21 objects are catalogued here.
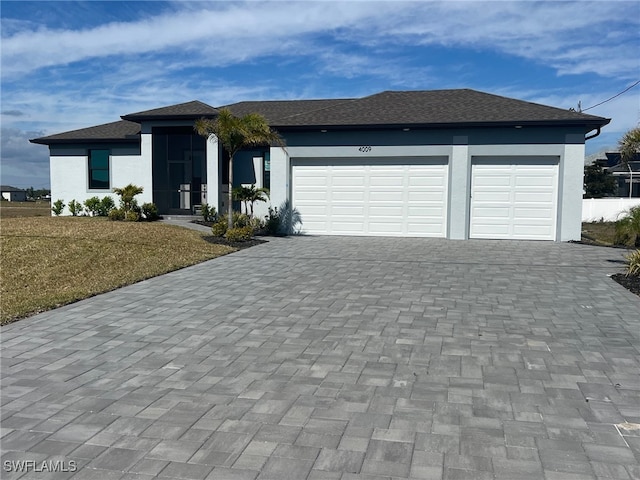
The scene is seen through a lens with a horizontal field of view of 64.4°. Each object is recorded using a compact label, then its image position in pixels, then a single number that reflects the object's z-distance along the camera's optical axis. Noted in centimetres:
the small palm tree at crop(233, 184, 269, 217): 1666
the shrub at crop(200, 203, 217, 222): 1914
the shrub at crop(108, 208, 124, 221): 1906
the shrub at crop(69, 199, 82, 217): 2167
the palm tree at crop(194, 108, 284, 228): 1481
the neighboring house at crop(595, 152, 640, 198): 4003
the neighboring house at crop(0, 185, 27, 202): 7844
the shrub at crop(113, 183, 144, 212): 1922
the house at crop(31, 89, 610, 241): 1608
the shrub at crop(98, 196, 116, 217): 2092
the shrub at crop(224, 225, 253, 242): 1480
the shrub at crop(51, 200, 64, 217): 2191
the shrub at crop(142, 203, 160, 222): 1939
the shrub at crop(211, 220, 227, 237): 1536
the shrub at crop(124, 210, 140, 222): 1875
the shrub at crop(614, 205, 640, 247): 1264
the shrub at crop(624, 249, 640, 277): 946
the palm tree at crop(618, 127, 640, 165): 1044
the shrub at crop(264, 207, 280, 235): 1781
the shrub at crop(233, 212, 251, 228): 1628
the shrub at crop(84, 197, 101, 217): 2108
